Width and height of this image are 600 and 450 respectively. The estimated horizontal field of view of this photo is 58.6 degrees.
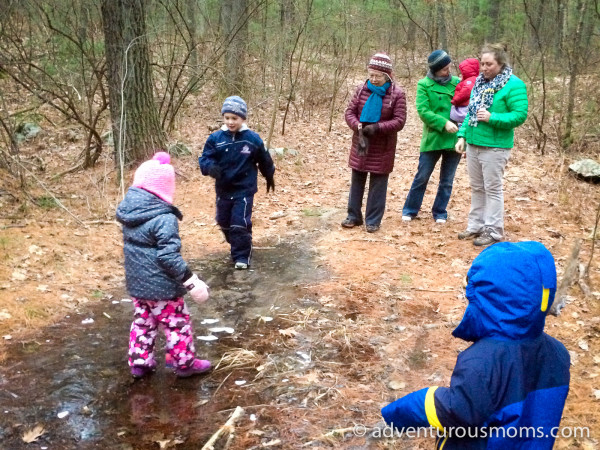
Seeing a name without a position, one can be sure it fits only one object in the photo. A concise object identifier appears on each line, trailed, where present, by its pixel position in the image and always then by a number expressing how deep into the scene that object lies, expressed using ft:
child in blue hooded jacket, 6.28
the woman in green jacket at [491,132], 18.70
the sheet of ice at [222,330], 15.03
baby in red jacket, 21.25
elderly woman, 21.04
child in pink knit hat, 11.77
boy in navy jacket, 18.49
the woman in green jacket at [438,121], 21.47
